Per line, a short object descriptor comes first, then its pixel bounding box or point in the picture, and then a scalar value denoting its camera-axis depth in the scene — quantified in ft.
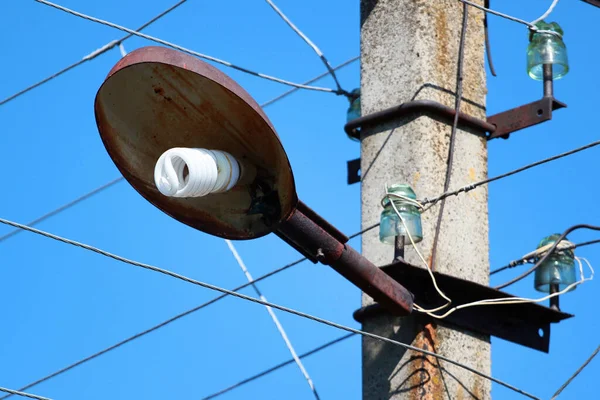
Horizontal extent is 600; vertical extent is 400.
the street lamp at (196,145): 21.52
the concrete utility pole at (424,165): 28.48
